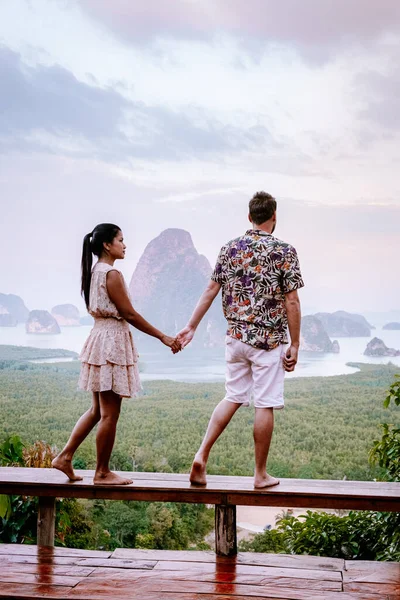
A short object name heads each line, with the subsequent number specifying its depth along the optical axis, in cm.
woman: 290
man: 279
